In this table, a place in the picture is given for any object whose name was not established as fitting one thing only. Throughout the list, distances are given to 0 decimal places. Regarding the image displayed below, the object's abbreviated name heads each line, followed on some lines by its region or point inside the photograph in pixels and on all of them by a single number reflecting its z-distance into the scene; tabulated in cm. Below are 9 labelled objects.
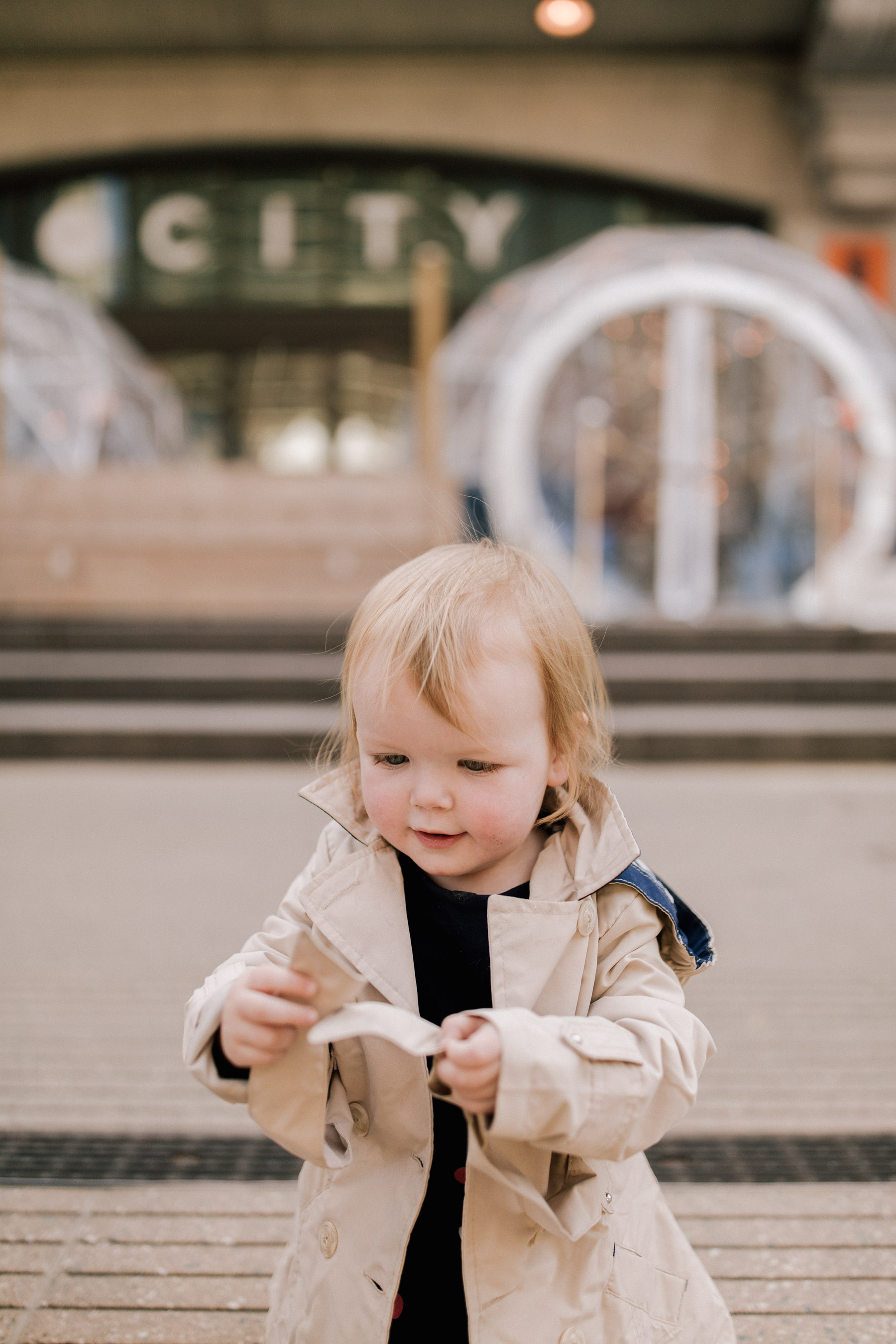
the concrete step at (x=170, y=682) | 568
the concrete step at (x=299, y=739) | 487
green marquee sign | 1537
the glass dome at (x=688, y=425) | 835
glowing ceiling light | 1262
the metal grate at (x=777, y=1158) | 162
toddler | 95
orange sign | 1415
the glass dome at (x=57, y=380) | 1019
